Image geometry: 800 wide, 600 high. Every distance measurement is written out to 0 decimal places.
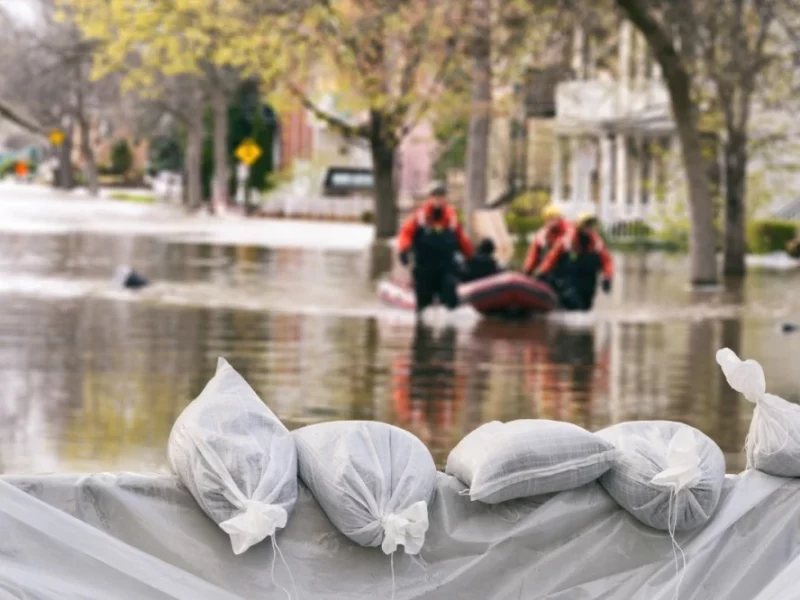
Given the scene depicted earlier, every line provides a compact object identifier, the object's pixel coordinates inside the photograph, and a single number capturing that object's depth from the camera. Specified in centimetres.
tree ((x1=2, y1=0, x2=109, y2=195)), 7419
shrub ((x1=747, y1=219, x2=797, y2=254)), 3816
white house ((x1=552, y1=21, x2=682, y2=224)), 4356
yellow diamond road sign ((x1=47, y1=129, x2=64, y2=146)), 8594
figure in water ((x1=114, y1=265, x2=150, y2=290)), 2534
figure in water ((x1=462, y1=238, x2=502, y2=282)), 2266
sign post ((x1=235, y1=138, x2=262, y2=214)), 6800
